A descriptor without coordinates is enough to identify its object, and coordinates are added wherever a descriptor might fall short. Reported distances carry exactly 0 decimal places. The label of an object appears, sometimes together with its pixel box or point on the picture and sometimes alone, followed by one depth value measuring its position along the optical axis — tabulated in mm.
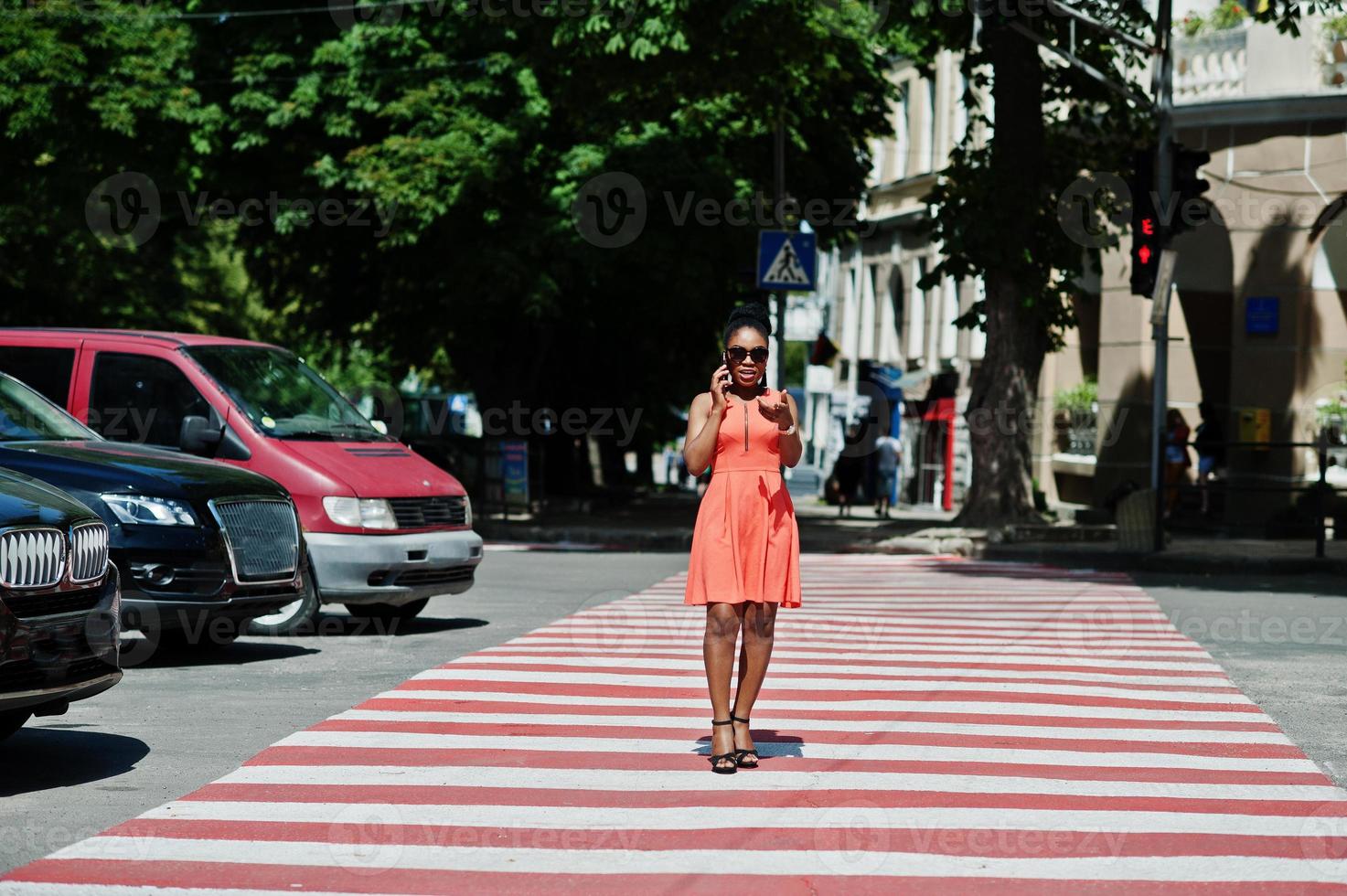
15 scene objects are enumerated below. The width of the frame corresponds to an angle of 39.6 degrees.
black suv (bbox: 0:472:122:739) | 6910
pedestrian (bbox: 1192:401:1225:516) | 21469
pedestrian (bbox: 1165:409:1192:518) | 22266
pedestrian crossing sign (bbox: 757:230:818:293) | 24516
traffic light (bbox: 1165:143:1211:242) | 21000
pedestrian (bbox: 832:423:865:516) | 36688
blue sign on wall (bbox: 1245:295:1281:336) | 26844
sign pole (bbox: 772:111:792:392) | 26578
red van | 12375
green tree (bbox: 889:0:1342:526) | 23531
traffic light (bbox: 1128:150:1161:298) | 21078
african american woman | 7473
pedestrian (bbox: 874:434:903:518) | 37281
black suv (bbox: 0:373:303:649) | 10164
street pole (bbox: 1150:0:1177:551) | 20578
